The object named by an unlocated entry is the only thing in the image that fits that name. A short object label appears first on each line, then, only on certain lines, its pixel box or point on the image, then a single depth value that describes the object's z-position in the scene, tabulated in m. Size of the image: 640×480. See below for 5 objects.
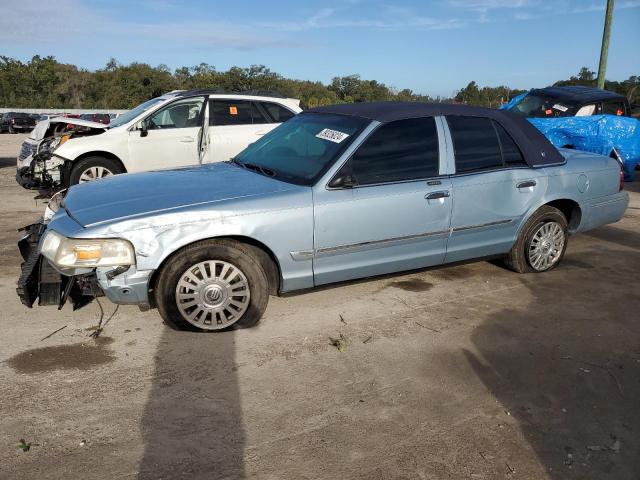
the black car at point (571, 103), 10.71
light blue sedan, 3.69
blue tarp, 9.70
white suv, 8.03
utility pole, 14.30
